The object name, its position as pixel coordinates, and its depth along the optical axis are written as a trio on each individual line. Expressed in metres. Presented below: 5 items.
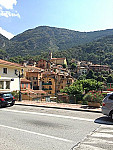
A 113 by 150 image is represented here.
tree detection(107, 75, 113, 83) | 78.04
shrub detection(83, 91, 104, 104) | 12.49
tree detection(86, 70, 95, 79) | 86.18
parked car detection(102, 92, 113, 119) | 8.73
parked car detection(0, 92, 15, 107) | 14.79
